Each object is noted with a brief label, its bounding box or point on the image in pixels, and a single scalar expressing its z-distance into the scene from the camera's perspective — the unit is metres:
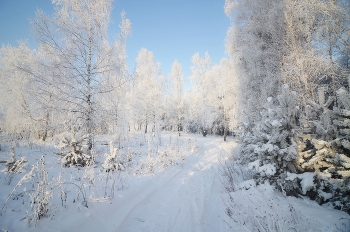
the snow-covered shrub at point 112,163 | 5.72
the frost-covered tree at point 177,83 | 26.31
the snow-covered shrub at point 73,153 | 5.84
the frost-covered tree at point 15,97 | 11.94
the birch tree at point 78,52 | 6.52
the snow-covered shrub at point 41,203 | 2.63
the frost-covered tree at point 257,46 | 8.40
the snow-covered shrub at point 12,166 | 4.27
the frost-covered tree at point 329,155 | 2.80
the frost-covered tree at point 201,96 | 25.59
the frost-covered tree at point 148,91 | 23.05
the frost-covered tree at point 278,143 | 3.69
